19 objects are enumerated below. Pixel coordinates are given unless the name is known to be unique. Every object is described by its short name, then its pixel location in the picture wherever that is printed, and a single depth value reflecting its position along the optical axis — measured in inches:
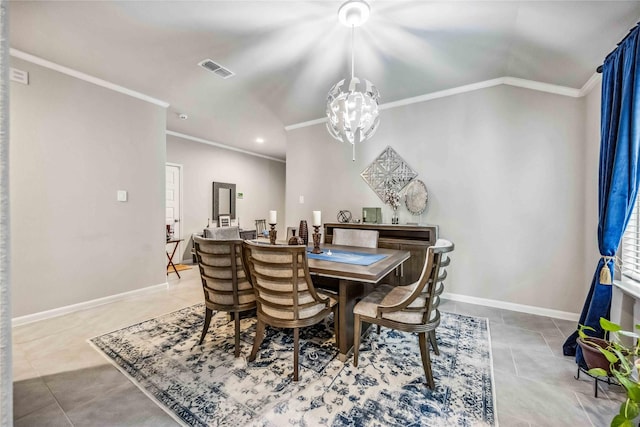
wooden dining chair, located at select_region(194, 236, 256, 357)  80.3
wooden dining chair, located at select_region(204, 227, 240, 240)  151.6
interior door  210.5
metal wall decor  147.9
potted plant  42.1
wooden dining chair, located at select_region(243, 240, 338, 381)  67.4
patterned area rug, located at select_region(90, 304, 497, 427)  60.1
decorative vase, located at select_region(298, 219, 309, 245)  103.8
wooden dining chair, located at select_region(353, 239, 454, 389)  66.1
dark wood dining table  70.8
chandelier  89.6
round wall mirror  140.7
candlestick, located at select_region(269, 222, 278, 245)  104.7
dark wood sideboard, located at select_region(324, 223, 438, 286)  128.6
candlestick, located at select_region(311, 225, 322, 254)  97.3
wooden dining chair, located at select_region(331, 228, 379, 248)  117.1
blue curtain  68.7
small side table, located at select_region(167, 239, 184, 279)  182.4
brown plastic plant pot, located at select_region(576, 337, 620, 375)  65.1
